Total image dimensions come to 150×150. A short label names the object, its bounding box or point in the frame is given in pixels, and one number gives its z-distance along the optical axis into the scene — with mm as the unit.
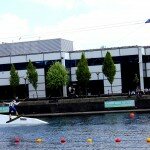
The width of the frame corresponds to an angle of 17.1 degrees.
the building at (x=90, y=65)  99688
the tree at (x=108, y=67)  94312
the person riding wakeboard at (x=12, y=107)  62306
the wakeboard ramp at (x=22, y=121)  60000
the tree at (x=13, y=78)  99250
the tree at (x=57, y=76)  95750
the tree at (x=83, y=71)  95938
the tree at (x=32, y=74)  98188
